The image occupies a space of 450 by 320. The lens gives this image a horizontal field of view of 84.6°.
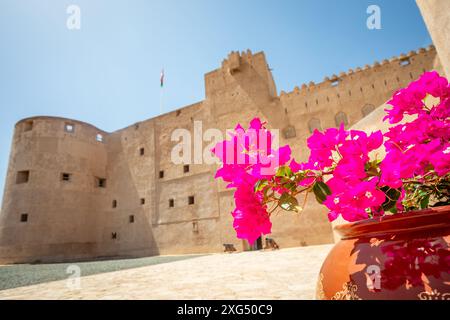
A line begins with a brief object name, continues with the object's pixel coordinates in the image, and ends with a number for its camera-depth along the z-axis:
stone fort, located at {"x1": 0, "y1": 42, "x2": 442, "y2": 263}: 12.75
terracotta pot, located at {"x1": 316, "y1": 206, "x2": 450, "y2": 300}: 0.61
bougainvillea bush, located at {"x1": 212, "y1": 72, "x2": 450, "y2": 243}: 0.64
